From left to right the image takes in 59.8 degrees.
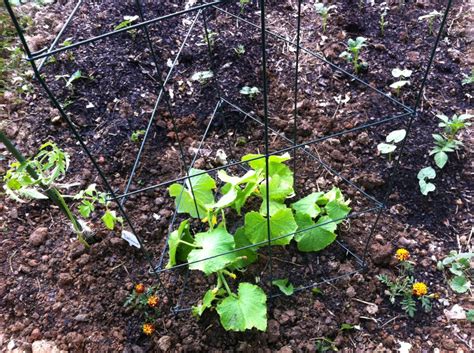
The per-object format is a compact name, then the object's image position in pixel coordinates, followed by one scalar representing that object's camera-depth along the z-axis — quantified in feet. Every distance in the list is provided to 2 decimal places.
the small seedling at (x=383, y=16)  7.13
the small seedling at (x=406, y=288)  4.66
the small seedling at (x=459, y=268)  4.64
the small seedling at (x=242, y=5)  7.81
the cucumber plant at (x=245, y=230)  4.36
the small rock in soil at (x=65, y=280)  4.94
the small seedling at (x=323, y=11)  7.10
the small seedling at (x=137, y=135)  6.09
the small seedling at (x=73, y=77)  6.72
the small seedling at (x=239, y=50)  7.05
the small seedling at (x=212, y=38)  7.24
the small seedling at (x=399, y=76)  6.08
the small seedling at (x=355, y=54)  6.42
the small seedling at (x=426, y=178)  5.37
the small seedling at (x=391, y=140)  5.56
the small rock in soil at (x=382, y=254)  4.98
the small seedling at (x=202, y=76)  6.59
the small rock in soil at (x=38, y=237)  5.27
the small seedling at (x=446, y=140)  5.53
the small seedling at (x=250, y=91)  6.50
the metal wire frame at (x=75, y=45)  2.63
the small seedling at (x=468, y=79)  6.36
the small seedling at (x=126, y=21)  6.90
